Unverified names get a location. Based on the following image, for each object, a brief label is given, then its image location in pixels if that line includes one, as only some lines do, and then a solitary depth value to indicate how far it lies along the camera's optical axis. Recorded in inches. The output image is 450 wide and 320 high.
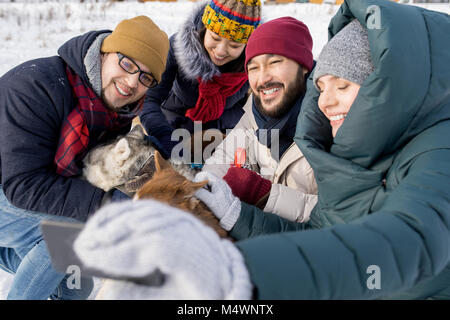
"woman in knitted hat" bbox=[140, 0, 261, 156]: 110.1
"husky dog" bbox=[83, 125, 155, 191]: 87.0
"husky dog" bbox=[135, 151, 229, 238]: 54.4
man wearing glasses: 72.1
